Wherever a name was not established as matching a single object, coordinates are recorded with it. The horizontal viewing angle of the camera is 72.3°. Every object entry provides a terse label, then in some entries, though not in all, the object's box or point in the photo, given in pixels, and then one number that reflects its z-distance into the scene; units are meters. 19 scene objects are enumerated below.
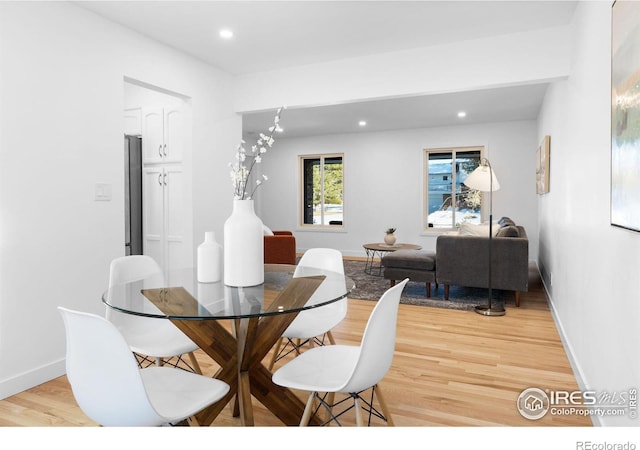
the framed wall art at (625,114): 1.48
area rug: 4.78
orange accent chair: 5.82
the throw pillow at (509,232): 4.67
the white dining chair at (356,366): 1.62
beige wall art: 4.98
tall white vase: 2.12
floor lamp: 4.65
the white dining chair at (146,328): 2.17
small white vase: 2.23
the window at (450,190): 8.02
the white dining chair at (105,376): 1.35
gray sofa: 4.52
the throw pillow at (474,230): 5.09
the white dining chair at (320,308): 2.45
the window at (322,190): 9.04
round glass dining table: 1.80
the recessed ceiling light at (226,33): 3.46
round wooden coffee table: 6.18
